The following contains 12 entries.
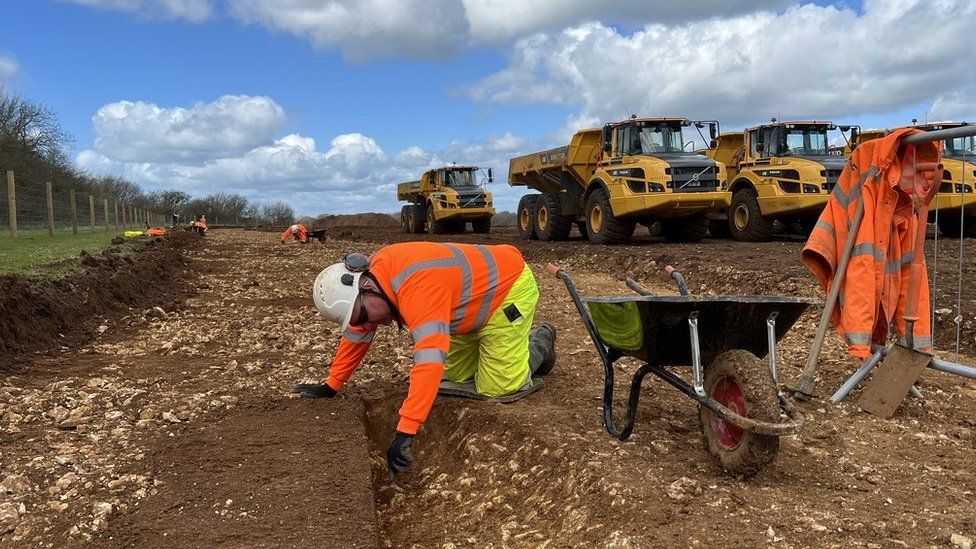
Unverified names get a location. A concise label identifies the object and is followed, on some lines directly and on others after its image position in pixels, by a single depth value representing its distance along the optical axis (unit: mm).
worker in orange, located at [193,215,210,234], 30516
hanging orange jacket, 4320
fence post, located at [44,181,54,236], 17359
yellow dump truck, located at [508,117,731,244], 13953
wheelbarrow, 3111
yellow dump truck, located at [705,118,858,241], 14023
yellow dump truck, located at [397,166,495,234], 24609
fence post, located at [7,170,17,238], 15484
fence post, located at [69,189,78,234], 20156
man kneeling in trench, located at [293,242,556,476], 3646
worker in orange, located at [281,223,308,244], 23609
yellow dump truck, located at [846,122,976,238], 13703
